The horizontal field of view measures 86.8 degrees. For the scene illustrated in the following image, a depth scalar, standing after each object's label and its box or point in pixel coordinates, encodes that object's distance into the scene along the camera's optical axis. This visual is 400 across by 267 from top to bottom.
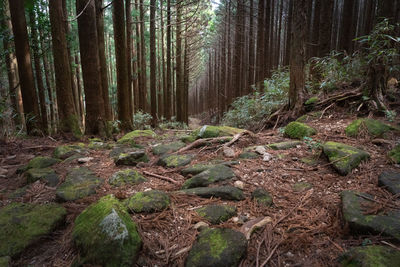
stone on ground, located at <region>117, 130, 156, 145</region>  4.95
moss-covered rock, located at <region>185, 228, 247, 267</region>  1.32
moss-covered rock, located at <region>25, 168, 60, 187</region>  2.71
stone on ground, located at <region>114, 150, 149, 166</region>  3.36
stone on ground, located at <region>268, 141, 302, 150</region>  3.36
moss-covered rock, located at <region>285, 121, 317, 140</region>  3.63
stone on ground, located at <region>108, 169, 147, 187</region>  2.62
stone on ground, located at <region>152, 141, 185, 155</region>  3.93
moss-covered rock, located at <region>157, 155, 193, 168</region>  3.21
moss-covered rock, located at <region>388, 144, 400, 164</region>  2.33
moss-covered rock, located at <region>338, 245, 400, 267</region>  1.20
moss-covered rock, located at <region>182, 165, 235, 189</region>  2.45
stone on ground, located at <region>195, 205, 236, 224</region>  1.78
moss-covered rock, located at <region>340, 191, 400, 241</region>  1.42
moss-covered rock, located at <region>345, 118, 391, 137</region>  3.16
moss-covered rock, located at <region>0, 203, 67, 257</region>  1.50
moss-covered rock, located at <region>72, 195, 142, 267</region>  1.36
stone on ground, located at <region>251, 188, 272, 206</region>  2.01
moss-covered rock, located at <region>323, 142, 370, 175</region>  2.37
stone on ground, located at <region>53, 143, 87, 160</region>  3.82
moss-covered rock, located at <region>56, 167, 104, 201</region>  2.28
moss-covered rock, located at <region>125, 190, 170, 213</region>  1.91
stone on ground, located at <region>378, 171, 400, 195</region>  1.86
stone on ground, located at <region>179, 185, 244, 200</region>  2.12
